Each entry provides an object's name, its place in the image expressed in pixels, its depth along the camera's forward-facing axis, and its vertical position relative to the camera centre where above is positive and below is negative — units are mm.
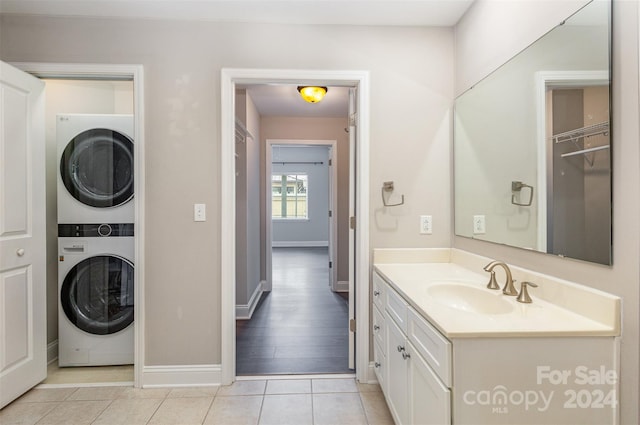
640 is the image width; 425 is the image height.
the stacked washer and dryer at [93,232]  2445 -158
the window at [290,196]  9234 +416
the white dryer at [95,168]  2445 +327
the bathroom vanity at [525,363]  1054 -504
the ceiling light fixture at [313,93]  3188 +1166
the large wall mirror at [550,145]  1150 +284
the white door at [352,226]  2357 -114
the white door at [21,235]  1930 -144
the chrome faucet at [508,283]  1477 -333
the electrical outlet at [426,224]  2281 -96
